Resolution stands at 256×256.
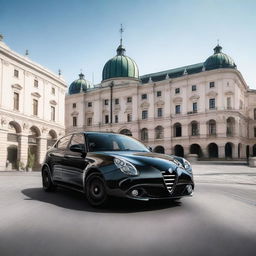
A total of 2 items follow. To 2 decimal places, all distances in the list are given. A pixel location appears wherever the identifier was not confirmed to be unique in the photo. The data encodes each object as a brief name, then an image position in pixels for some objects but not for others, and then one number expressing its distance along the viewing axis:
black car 4.28
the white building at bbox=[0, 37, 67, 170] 27.35
